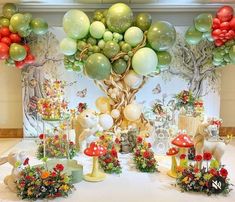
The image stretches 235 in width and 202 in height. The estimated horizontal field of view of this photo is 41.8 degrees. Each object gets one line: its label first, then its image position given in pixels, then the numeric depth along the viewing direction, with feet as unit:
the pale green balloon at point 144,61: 8.32
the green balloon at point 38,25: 8.94
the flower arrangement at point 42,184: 5.37
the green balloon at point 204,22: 8.55
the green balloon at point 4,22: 8.70
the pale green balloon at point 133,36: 8.39
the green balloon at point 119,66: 8.57
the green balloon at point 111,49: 8.34
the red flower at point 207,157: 5.78
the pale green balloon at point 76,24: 8.43
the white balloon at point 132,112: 8.76
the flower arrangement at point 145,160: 6.93
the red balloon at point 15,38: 8.77
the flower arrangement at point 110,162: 6.82
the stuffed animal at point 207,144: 6.50
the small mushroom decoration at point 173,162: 6.61
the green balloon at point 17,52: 8.61
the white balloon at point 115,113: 8.91
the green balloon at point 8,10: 8.80
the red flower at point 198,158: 5.87
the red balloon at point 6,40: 8.65
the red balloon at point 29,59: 9.18
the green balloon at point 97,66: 8.16
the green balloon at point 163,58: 8.70
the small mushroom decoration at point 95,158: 6.32
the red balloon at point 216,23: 8.61
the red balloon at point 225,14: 8.56
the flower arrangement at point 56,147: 7.67
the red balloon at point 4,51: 8.53
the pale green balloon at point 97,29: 8.41
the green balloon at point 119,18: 8.35
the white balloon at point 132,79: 8.73
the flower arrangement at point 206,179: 5.68
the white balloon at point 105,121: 8.47
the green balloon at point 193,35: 8.96
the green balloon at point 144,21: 8.69
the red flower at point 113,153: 6.97
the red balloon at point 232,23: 8.44
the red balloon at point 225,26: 8.48
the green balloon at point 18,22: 8.50
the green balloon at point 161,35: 8.36
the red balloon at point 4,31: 8.68
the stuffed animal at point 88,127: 7.86
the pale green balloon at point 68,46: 8.66
